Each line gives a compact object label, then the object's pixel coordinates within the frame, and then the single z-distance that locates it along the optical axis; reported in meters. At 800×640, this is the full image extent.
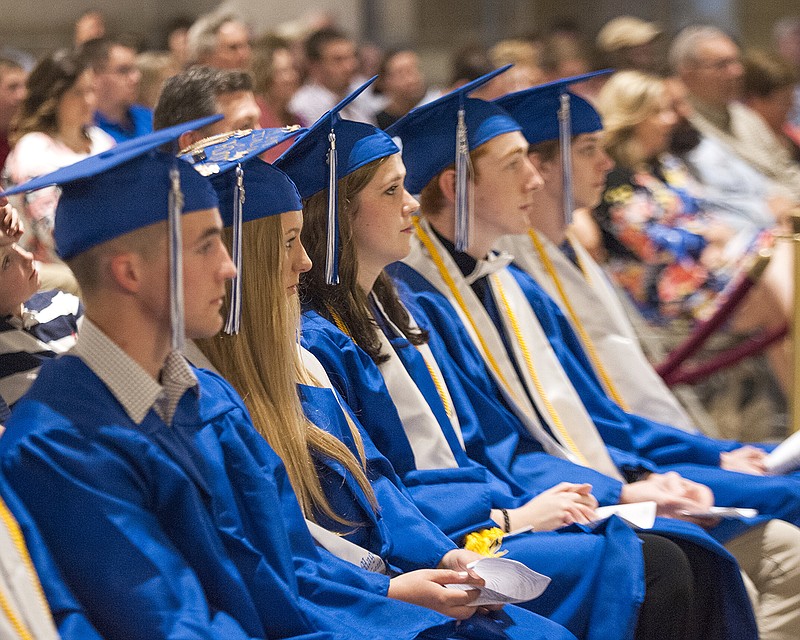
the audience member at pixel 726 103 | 13.57
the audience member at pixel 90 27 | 14.73
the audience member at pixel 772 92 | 14.55
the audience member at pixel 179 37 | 15.95
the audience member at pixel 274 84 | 13.29
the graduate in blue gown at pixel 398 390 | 5.60
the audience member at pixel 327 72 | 16.06
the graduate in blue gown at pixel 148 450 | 3.72
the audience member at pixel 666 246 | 11.03
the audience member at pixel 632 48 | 15.02
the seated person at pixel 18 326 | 5.39
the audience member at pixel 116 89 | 12.22
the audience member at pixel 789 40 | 20.83
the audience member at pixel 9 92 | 11.57
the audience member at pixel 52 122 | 9.62
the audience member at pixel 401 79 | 16.34
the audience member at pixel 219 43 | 12.67
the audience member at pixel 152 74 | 13.17
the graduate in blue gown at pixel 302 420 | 4.78
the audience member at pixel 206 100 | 7.86
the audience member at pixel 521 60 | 14.52
